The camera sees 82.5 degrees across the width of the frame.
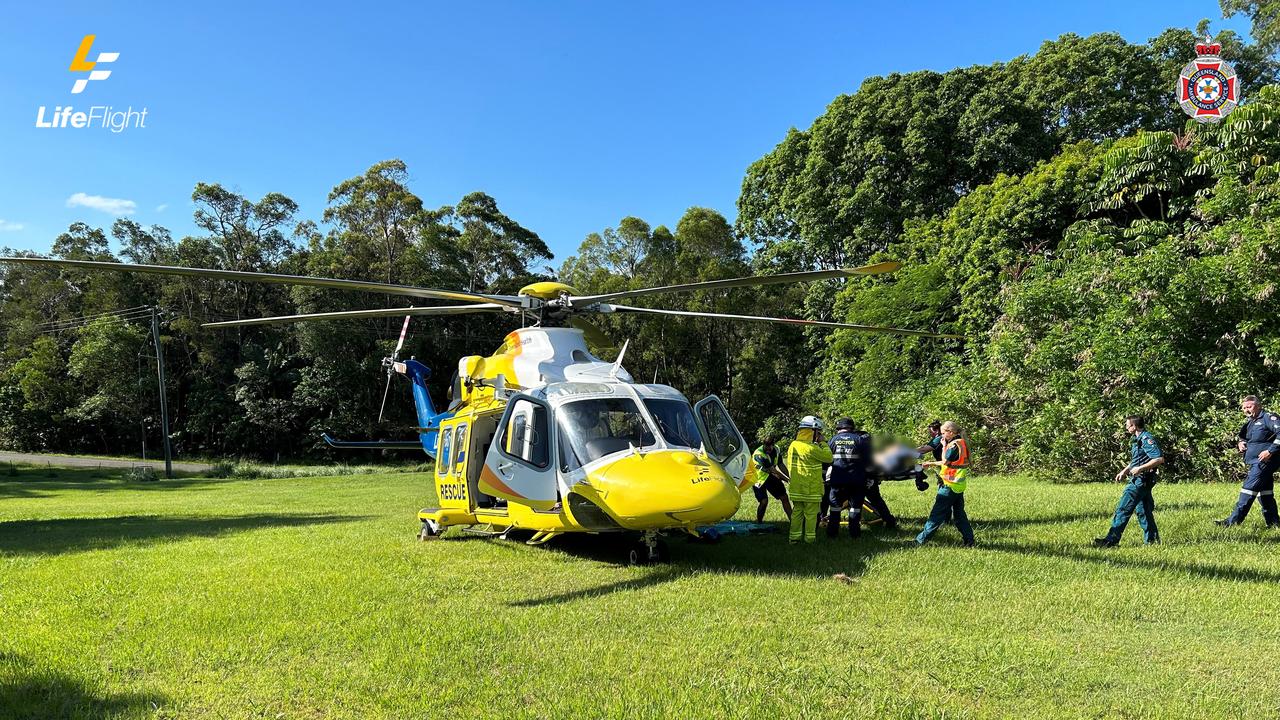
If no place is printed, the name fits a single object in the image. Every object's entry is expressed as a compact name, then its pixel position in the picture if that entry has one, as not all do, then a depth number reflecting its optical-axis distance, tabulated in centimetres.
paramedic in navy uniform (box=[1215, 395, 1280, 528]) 853
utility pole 3111
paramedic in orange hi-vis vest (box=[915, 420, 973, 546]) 818
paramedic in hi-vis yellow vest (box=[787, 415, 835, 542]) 875
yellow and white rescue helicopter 698
